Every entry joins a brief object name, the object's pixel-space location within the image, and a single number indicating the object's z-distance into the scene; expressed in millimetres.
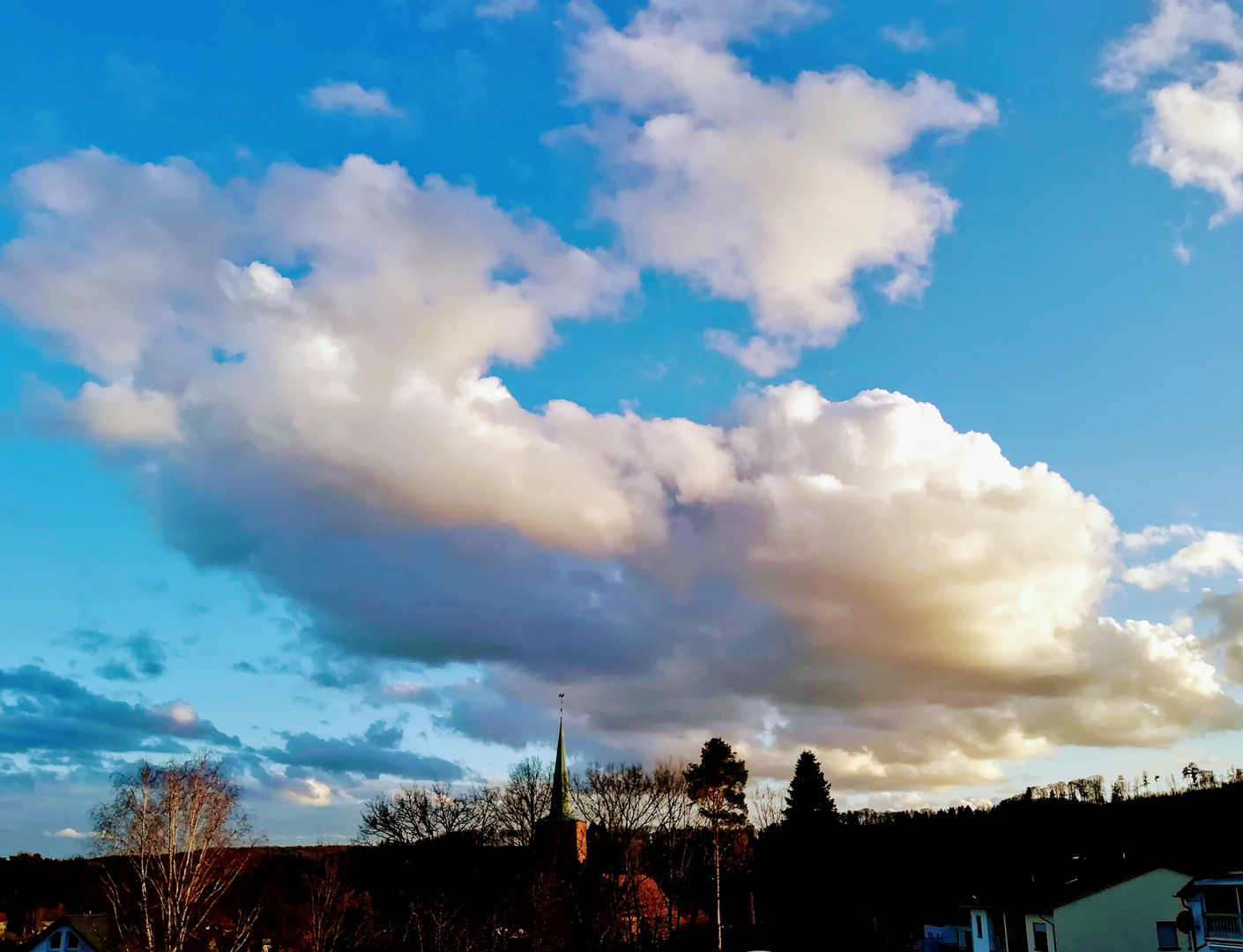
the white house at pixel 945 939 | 86375
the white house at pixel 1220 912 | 41781
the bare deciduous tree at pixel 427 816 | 82062
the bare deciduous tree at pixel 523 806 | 77812
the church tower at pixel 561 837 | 73500
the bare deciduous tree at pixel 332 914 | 65000
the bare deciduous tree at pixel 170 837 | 43250
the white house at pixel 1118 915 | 54969
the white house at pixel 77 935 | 77375
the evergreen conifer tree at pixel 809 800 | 76000
